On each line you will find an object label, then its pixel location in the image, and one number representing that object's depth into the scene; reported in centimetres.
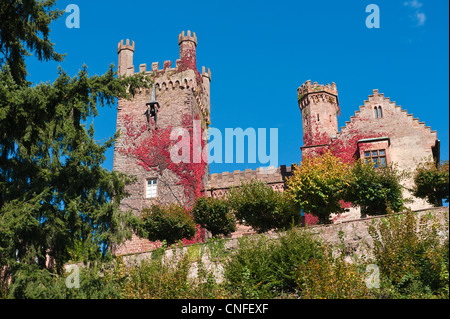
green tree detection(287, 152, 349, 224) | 3033
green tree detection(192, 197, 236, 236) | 3228
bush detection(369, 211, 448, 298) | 2248
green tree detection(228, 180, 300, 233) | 3105
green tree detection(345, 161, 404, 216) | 2961
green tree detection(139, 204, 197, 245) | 3127
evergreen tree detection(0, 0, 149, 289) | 2172
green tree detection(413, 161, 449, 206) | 2877
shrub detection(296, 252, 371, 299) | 2148
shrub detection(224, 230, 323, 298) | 2369
